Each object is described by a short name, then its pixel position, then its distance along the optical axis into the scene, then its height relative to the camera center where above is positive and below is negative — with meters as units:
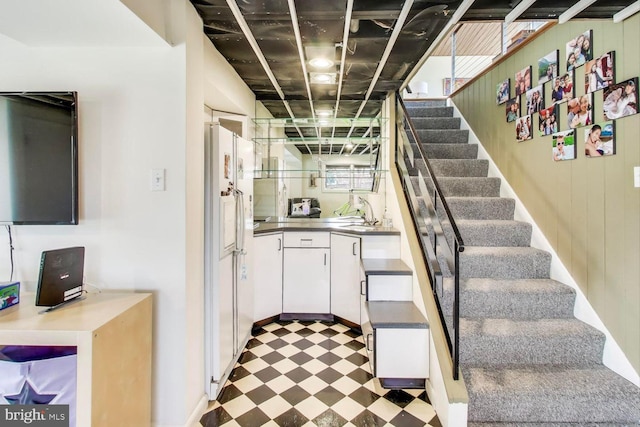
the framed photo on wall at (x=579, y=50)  2.08 +1.07
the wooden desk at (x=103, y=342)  1.25 -0.55
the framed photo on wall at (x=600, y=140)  1.93 +0.44
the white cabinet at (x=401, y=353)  2.05 -0.91
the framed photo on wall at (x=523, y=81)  2.70 +1.11
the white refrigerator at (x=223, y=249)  2.04 -0.25
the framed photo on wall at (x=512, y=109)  2.85 +0.91
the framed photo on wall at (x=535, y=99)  2.54 +0.89
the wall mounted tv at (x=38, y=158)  1.60 +0.27
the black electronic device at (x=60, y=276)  1.42 -0.30
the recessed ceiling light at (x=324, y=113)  4.29 +1.32
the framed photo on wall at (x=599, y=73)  1.92 +0.85
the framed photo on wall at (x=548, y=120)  2.39 +0.69
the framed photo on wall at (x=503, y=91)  2.98 +1.12
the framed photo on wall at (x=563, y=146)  2.24 +0.46
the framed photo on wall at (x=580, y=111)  2.08 +0.66
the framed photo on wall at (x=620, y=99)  1.79 +0.64
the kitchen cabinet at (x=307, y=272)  3.22 -0.61
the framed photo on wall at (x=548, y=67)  2.38 +1.09
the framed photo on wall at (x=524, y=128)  2.69 +0.70
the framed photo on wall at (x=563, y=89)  2.23 +0.87
